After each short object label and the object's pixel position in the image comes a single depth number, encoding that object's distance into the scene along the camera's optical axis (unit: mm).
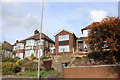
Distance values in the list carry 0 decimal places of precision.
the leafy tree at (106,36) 9726
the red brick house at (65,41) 22822
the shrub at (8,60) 18610
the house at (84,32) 22371
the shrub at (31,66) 13612
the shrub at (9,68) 13553
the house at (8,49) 24684
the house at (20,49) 27190
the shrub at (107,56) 9962
